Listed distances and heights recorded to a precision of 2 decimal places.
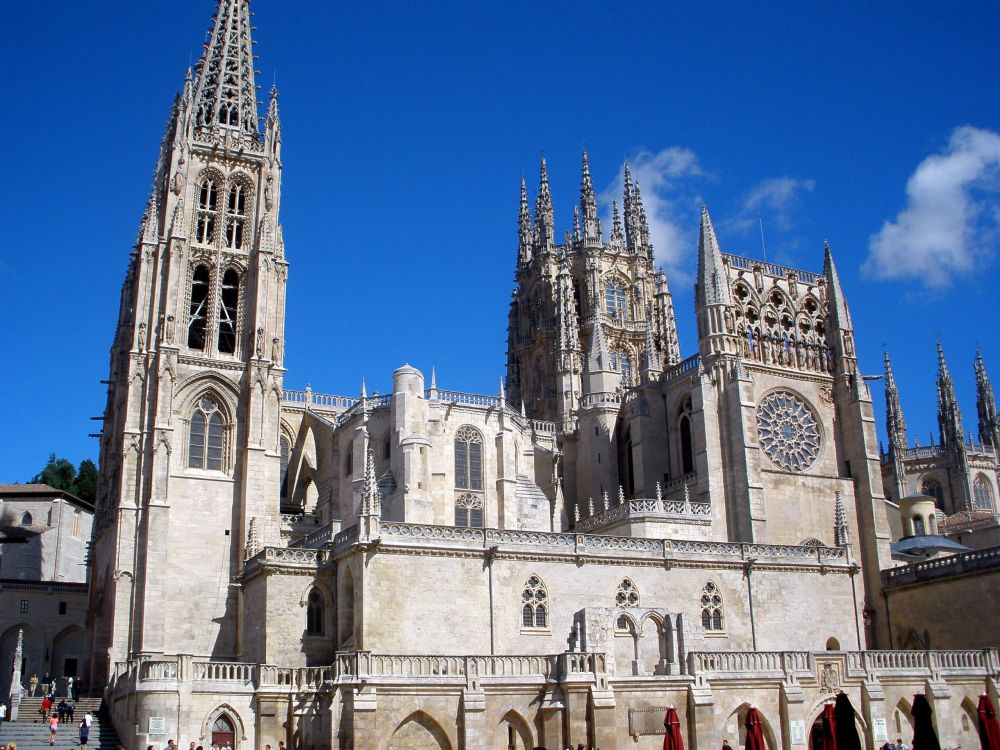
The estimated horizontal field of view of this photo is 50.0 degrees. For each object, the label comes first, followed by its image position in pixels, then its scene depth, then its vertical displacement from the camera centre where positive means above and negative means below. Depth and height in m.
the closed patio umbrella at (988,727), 21.89 -1.50
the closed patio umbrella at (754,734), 23.64 -1.65
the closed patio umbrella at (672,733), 26.16 -1.73
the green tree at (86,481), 78.44 +14.09
